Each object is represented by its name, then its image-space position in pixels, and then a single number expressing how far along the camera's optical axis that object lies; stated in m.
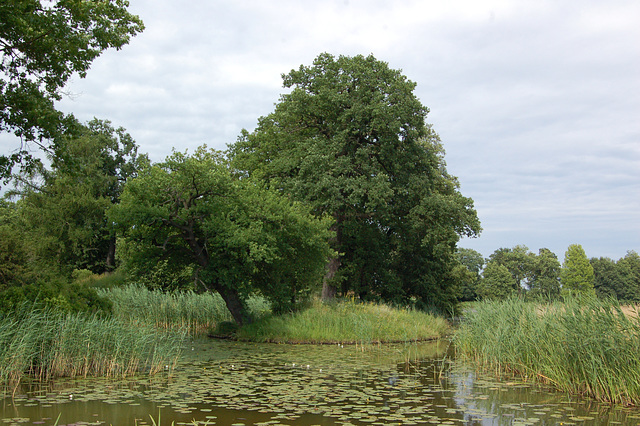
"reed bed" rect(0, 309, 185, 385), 9.98
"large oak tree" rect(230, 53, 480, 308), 26.88
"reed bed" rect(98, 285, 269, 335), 20.41
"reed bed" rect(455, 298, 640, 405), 9.00
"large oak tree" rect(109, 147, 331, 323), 17.61
